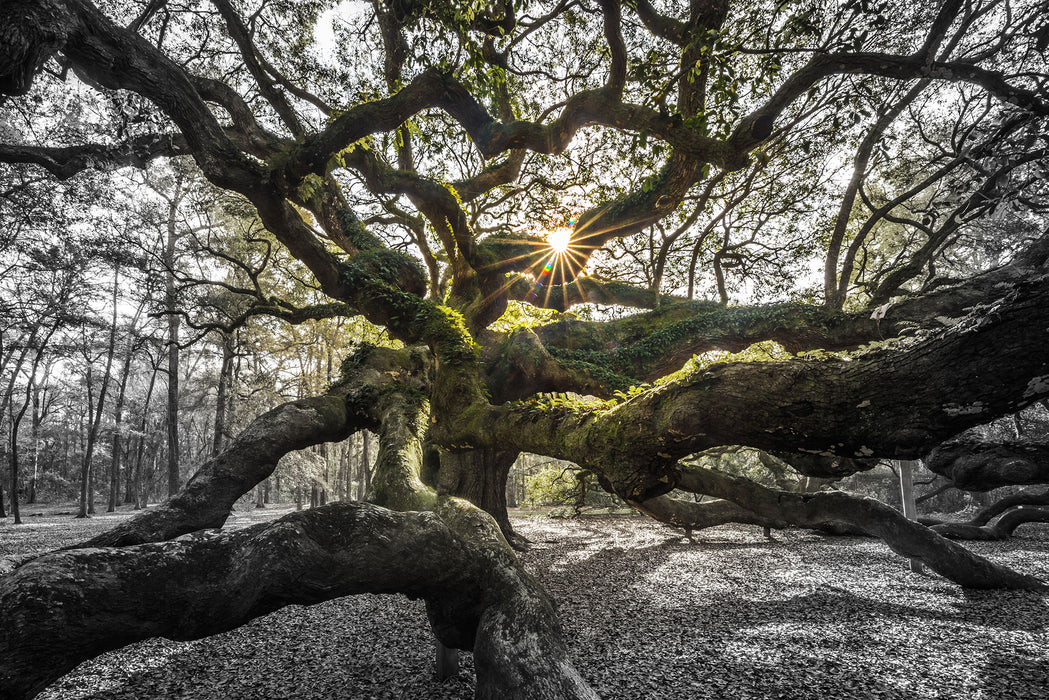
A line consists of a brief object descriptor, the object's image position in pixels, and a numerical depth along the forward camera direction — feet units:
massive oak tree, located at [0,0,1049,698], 6.97
